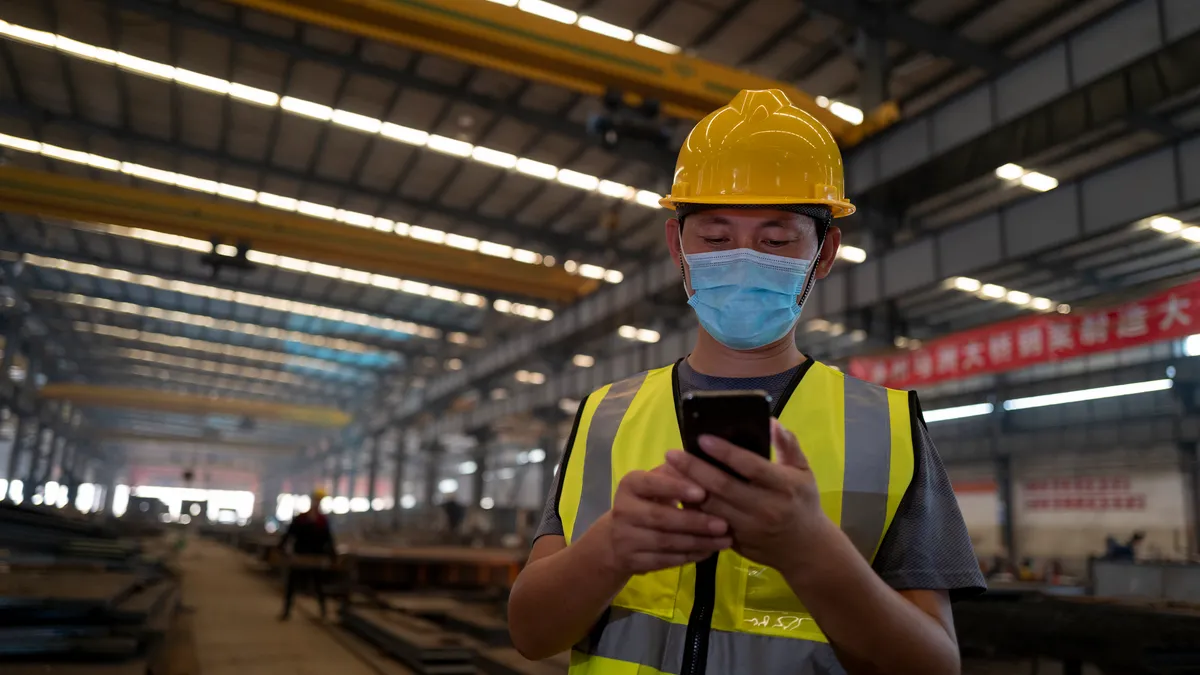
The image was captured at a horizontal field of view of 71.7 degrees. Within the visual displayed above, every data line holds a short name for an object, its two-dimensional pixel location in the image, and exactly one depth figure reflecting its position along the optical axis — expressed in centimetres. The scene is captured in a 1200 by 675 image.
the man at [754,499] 104
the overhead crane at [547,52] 1082
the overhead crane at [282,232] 1642
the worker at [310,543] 1191
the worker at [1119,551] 1606
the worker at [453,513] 2567
